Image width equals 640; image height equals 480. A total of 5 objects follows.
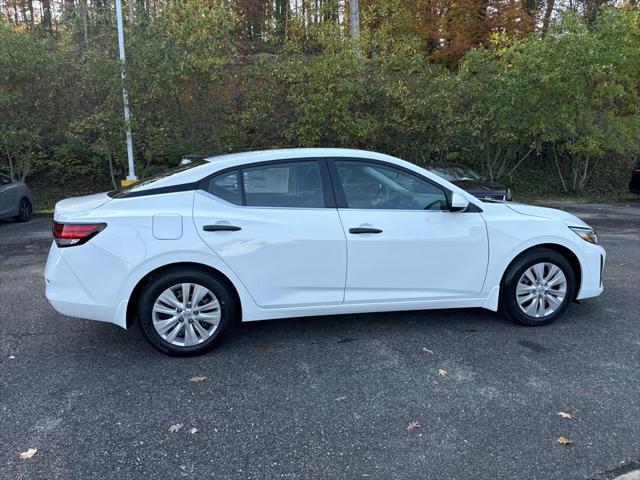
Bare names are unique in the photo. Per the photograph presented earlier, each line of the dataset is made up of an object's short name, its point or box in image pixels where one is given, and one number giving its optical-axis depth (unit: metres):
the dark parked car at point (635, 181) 14.55
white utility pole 13.05
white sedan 3.96
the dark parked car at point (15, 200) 11.37
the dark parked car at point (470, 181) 9.84
